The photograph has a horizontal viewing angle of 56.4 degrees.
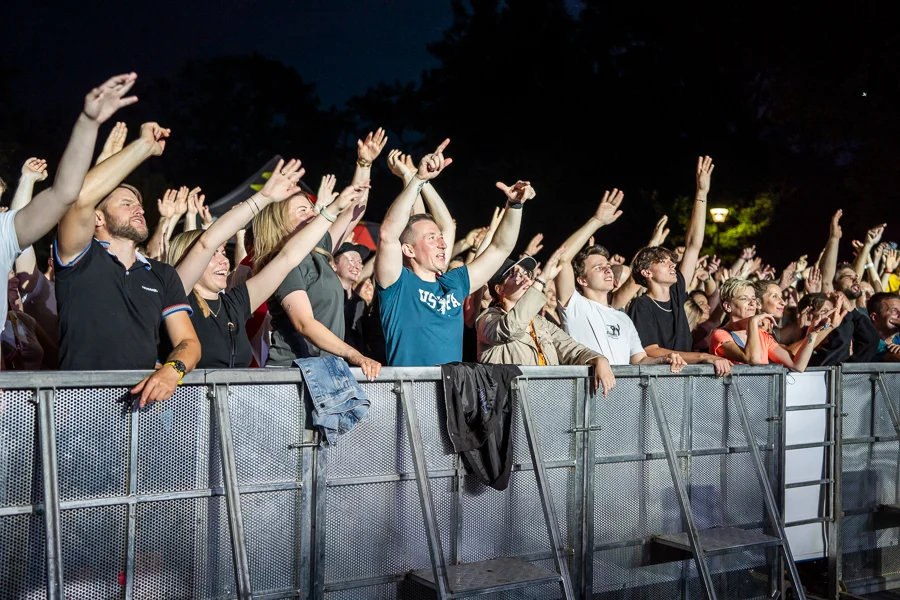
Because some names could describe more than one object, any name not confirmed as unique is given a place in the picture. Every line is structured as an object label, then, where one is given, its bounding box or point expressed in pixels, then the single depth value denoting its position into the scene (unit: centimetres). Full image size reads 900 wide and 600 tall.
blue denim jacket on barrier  415
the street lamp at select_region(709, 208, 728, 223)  2153
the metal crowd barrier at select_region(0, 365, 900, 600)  359
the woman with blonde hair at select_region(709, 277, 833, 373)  644
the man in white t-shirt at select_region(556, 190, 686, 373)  618
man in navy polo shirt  385
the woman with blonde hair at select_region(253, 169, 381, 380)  488
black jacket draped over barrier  465
